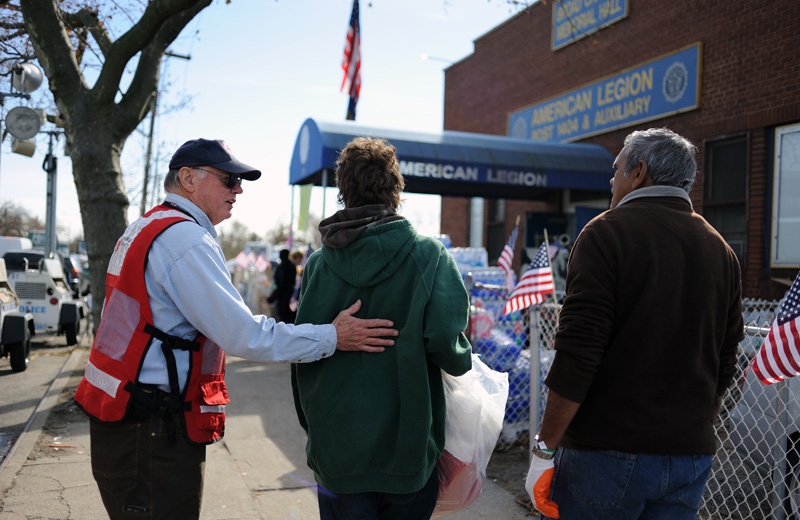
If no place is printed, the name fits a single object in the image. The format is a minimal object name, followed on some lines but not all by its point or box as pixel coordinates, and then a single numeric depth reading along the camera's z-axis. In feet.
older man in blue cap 7.42
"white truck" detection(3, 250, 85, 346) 39.40
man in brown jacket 6.88
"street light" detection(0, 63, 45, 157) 32.37
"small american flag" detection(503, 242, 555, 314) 17.10
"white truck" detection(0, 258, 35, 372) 29.43
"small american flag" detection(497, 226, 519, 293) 29.35
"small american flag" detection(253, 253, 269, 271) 61.82
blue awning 35.32
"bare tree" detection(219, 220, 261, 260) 234.79
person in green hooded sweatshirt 7.29
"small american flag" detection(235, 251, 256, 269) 71.15
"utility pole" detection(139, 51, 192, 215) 82.26
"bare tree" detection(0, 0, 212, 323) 23.27
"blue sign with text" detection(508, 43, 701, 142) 35.45
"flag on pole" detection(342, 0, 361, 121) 42.16
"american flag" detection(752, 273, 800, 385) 10.35
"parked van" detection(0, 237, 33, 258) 48.01
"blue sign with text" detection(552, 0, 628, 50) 40.31
